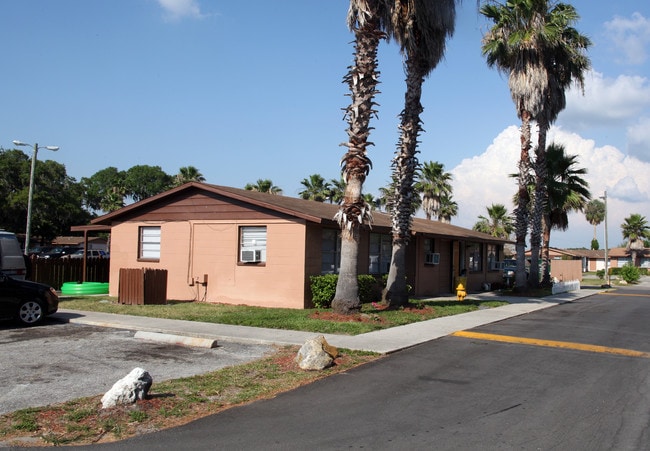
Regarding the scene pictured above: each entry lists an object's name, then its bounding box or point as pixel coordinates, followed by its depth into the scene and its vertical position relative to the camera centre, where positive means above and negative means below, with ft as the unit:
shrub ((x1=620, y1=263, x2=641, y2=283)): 152.56 -2.53
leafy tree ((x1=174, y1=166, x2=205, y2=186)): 173.58 +25.44
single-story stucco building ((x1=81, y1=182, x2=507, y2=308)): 55.31 +1.42
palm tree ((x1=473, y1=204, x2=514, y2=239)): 182.70 +13.14
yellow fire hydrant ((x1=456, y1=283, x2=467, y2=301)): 66.08 -3.73
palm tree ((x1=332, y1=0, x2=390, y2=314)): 46.11 +9.10
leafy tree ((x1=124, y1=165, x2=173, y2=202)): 276.47 +36.29
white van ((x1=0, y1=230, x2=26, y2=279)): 53.06 -0.58
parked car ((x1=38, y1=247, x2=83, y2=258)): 154.75 +0.06
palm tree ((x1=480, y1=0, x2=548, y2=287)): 80.43 +30.87
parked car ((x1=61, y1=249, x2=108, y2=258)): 147.27 -0.28
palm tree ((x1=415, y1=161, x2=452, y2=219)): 164.55 +22.03
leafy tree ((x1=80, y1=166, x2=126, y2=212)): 269.64 +34.07
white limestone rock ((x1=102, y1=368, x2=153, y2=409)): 20.74 -5.16
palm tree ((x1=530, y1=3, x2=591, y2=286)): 86.48 +29.17
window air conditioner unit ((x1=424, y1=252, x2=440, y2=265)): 77.87 +0.33
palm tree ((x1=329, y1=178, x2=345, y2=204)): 161.99 +19.43
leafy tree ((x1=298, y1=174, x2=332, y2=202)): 158.51 +19.62
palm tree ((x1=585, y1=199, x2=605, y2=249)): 332.19 +29.88
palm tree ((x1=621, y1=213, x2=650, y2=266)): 234.58 +14.05
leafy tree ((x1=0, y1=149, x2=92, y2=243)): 168.55 +16.79
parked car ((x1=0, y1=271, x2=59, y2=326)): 40.96 -3.76
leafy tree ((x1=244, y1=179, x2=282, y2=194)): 158.61 +20.30
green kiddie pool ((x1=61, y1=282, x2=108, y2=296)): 68.18 -4.41
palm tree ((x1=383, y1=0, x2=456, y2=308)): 54.80 +12.53
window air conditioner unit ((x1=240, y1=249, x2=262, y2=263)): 57.00 +0.04
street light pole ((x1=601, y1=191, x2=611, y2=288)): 126.89 -0.42
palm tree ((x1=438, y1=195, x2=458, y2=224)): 168.76 +15.90
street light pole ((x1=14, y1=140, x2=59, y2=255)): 82.28 +12.11
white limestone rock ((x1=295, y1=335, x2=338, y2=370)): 27.86 -4.99
